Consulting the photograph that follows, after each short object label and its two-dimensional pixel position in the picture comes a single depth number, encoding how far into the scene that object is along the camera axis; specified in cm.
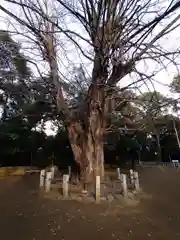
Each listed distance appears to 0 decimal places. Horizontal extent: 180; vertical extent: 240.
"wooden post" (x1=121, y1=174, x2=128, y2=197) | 306
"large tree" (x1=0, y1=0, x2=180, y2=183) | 243
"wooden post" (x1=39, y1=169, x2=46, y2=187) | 367
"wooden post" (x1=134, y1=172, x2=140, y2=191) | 353
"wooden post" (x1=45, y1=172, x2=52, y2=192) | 336
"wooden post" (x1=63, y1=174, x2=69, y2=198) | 307
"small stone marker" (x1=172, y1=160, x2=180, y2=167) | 789
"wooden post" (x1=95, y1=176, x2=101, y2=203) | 287
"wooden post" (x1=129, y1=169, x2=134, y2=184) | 372
